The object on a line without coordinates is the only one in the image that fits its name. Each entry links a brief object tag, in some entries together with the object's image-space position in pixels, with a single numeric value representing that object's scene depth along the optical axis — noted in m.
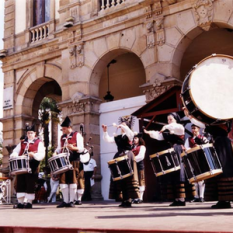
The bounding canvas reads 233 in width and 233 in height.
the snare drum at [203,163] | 5.71
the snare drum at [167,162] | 7.31
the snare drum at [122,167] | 7.61
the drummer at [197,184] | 8.94
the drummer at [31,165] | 8.77
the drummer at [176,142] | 7.05
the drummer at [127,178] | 7.63
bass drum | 5.55
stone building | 12.36
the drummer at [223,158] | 5.74
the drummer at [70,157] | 8.38
